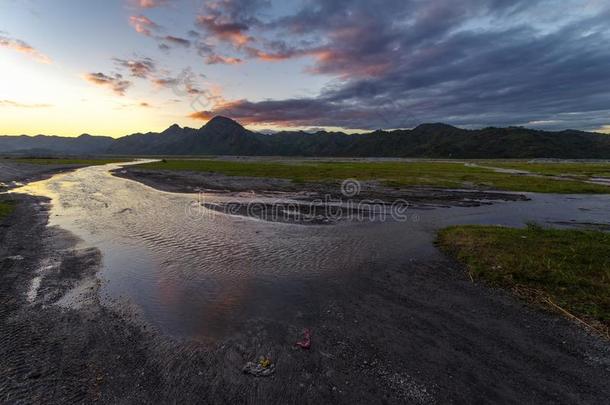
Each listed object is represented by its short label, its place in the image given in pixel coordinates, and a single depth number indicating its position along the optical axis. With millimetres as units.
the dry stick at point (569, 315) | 10398
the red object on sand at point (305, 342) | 9844
